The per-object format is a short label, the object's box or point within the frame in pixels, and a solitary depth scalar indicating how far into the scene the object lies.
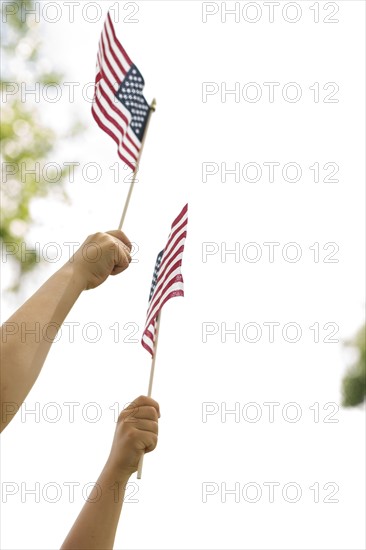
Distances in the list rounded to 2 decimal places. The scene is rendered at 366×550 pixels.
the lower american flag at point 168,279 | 2.85
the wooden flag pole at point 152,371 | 2.25
